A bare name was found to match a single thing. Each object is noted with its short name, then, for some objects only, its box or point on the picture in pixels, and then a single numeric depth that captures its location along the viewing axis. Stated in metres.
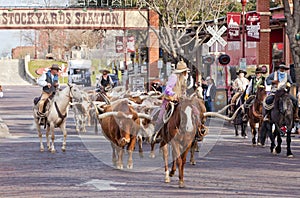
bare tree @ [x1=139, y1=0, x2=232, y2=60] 47.22
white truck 80.81
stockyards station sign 51.69
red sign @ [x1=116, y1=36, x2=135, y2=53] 59.09
